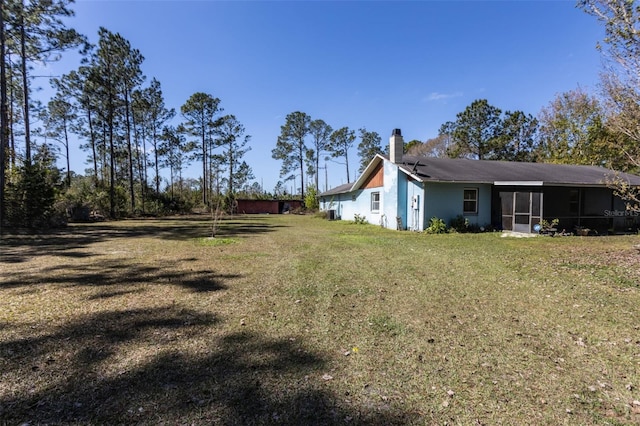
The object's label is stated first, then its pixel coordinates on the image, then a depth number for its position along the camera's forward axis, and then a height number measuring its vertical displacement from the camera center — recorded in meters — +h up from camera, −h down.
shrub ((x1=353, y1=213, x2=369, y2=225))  19.33 -0.89
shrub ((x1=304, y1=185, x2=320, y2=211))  34.78 +0.31
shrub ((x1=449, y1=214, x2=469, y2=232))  13.92 -0.88
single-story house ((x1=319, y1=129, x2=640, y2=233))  13.20 +0.29
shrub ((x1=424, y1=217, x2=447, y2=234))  13.46 -0.97
